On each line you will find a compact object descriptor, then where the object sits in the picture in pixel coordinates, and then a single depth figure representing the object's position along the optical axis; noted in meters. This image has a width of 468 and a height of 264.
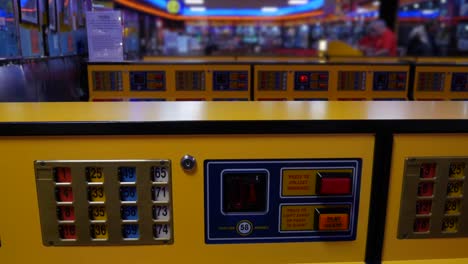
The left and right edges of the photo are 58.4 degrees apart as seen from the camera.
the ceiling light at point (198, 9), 19.88
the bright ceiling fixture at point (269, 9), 19.86
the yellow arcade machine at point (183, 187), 0.94
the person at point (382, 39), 6.81
